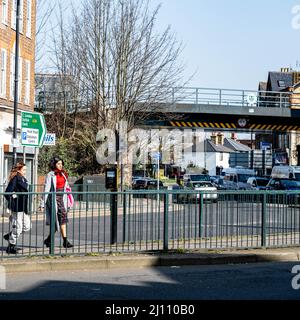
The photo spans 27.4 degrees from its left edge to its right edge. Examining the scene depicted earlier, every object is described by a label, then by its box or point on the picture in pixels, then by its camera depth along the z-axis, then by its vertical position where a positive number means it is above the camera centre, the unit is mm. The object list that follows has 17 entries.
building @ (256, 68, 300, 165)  80375 +6047
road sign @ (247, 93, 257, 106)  39531 +5051
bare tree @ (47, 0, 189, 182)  33875 +6152
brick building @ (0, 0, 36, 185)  26344 +4864
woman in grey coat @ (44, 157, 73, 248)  11633 -415
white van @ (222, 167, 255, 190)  45969 -51
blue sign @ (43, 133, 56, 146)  21405 +1296
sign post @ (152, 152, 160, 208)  37625 +1282
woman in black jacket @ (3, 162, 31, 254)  11508 -780
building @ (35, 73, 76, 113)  39438 +5633
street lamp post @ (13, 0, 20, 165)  21455 +3359
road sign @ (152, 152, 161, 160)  37625 +1285
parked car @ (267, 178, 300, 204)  36288 -386
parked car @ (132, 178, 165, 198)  41619 -475
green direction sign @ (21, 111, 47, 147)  18172 +1415
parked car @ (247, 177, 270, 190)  42603 -284
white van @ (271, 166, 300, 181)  42031 +395
